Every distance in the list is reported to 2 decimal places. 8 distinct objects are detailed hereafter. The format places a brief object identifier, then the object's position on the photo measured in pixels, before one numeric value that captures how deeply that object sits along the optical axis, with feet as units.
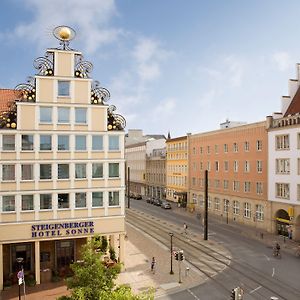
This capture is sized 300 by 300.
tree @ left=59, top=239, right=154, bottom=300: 61.60
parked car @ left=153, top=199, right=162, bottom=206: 282.52
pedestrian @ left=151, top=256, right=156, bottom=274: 116.06
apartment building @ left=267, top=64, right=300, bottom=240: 158.51
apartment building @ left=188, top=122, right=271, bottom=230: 184.75
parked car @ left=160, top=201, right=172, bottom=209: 262.34
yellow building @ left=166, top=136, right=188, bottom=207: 273.95
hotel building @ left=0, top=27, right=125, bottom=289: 110.73
